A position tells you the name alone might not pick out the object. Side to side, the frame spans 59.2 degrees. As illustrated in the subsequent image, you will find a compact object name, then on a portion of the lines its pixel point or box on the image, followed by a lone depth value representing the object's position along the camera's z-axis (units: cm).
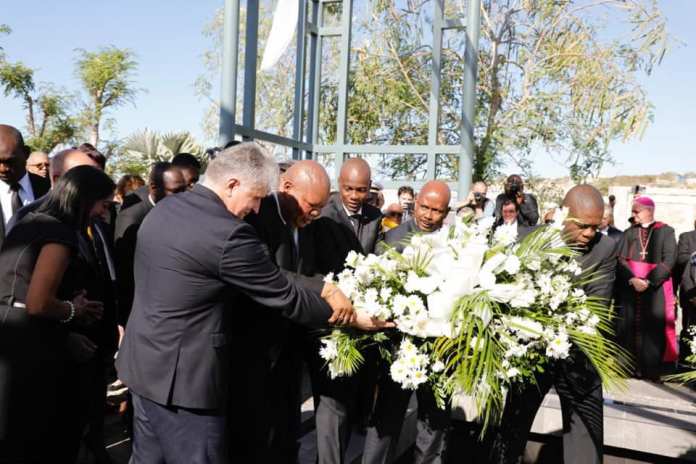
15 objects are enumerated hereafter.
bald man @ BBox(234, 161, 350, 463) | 300
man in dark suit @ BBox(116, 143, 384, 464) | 243
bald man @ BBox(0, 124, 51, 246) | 399
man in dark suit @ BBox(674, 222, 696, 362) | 731
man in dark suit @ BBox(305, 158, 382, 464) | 351
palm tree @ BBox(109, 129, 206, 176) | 1780
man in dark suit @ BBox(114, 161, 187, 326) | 452
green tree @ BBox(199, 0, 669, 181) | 1144
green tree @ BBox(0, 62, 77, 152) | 2934
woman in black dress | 277
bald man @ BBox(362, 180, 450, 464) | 340
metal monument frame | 625
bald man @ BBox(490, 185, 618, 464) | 332
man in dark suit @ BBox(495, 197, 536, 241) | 690
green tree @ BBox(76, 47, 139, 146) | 3011
